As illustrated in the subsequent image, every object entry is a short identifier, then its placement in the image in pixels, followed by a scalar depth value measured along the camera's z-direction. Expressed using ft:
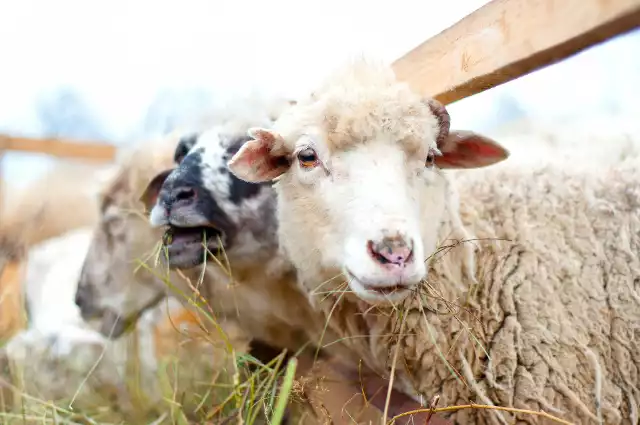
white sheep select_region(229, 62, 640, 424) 4.57
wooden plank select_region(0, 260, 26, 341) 9.28
